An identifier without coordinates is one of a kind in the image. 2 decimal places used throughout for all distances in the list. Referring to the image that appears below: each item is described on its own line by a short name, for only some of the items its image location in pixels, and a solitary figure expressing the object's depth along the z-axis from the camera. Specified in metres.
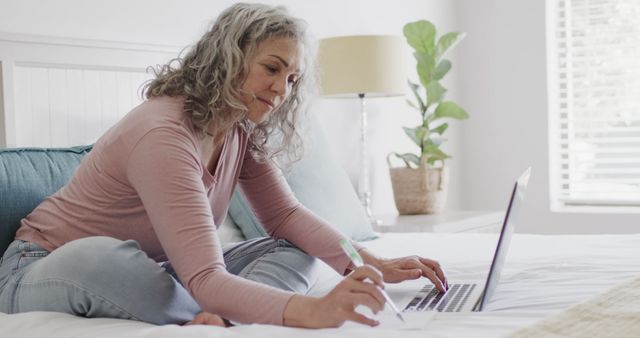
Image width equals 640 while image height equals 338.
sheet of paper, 1.27
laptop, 1.43
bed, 1.27
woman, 1.32
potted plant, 3.51
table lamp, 3.18
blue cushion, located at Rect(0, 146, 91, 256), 1.69
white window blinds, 4.09
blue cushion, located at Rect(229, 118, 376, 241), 2.49
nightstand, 3.13
